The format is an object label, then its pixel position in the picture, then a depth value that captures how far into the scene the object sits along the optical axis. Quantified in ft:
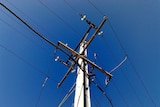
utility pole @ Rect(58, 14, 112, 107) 19.59
